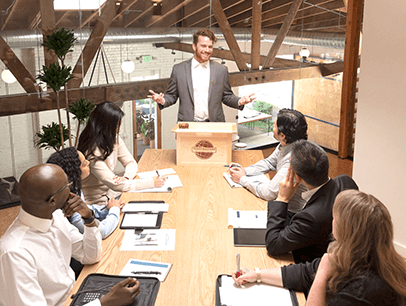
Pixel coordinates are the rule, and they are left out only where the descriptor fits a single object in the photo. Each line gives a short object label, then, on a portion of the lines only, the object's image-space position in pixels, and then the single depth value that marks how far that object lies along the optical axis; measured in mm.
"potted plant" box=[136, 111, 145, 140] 6271
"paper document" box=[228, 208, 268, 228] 2910
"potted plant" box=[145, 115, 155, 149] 6391
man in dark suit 2436
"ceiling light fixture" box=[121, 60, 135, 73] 5750
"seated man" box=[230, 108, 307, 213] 3217
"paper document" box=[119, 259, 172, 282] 2359
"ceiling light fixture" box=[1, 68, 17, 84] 4852
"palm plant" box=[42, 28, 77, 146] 4527
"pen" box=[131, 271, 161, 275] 2373
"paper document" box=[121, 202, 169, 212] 3129
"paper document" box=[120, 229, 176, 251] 2640
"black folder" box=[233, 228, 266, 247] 2697
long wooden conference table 2262
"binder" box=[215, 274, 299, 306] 2125
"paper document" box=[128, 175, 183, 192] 3506
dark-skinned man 1950
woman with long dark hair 3525
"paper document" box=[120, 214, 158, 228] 2924
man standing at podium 4695
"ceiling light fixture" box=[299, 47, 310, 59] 7148
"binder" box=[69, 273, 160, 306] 2123
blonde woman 1736
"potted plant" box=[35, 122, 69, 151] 4750
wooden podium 4078
